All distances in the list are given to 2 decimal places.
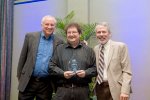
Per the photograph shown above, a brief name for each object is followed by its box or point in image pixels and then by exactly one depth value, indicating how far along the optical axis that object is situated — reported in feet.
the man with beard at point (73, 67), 10.05
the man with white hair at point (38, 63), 11.00
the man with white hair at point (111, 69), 10.46
